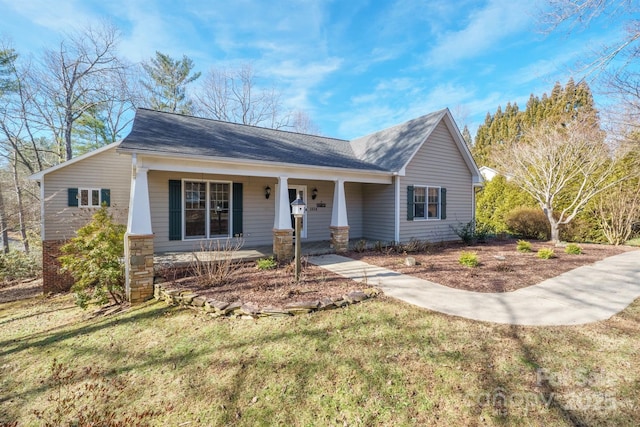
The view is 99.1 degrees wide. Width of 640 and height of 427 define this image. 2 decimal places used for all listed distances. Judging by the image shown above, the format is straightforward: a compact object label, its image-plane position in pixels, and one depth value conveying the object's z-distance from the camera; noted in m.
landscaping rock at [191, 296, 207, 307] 4.55
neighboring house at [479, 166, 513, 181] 22.61
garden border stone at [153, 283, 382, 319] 4.12
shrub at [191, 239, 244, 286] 5.38
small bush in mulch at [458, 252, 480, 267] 6.72
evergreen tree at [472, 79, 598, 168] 18.25
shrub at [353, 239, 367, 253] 8.69
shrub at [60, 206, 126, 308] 5.19
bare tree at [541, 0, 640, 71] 5.14
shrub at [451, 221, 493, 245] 10.77
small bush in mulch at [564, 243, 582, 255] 8.39
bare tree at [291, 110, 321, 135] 24.05
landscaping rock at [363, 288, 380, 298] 4.76
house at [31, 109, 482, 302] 6.43
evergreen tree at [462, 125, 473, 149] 31.01
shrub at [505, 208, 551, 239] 12.05
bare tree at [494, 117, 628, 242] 9.95
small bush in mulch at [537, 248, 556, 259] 7.66
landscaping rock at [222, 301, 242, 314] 4.25
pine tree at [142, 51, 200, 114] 19.34
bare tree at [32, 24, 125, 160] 14.30
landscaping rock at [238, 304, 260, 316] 4.11
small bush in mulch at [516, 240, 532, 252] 8.70
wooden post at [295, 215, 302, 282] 5.45
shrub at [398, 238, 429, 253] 8.83
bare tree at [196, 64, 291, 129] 20.84
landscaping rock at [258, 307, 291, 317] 4.10
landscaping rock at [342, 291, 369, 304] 4.51
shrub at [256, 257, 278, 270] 6.50
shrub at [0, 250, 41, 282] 10.02
